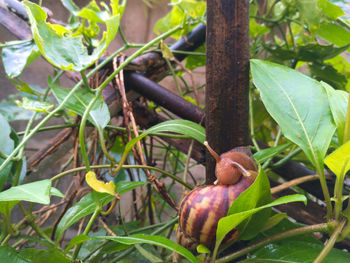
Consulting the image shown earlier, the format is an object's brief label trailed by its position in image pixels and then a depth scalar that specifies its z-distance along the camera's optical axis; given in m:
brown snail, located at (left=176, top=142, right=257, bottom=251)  0.35
